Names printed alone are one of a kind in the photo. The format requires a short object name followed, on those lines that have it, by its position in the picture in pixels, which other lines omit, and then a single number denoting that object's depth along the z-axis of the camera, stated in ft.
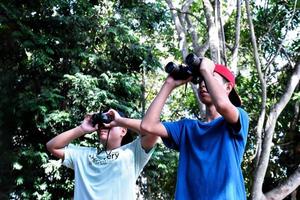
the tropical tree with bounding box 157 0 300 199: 14.23
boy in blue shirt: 5.01
